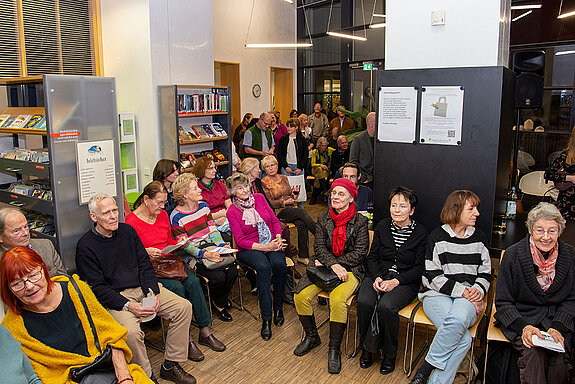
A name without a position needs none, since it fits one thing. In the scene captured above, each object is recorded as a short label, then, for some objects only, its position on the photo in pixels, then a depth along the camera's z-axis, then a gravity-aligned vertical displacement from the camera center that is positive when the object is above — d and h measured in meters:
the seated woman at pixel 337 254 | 3.72 -1.15
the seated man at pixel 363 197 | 5.55 -0.95
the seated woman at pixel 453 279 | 3.15 -1.16
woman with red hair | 2.49 -1.14
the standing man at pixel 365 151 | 5.91 -0.43
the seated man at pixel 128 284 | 3.24 -1.20
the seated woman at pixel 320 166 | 8.69 -0.90
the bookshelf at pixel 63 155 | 3.66 -0.31
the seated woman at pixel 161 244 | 3.80 -1.06
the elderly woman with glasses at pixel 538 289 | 2.90 -1.12
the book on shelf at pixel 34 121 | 4.20 -0.02
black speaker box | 4.24 +0.26
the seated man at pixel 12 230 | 2.99 -0.71
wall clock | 11.71 +0.71
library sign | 3.79 -0.41
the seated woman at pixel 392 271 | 3.47 -1.21
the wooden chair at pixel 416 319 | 3.23 -1.44
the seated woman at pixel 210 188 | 5.00 -0.76
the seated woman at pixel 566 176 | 4.26 -0.54
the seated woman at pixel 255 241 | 4.26 -1.15
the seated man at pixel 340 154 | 8.27 -0.65
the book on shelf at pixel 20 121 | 4.37 -0.02
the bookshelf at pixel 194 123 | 6.34 -0.06
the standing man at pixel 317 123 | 11.45 -0.12
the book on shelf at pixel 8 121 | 4.58 -0.02
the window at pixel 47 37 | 5.61 +1.04
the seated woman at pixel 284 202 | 5.45 -1.01
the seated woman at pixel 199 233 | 4.16 -1.04
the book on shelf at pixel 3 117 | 4.72 +0.02
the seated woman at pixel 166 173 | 4.83 -0.56
